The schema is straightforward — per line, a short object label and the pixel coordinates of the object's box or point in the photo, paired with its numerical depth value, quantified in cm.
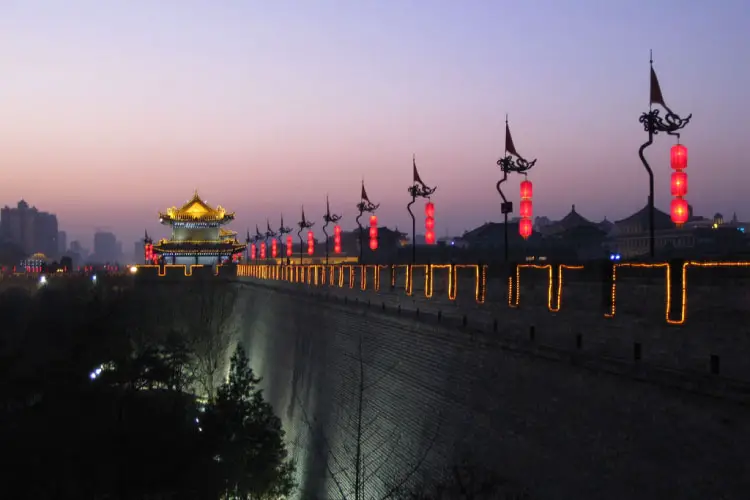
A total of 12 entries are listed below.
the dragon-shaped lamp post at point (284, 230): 4543
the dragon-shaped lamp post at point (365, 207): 2856
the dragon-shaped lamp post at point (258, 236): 5514
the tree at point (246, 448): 1538
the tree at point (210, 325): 3269
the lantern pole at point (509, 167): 1612
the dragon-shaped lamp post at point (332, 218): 3423
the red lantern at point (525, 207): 1774
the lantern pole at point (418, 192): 2241
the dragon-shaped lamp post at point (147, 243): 6334
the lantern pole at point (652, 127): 1112
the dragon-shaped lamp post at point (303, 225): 3966
